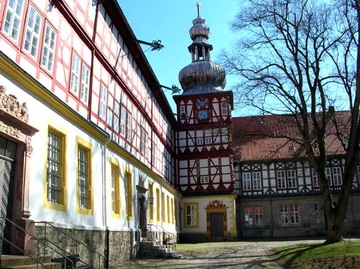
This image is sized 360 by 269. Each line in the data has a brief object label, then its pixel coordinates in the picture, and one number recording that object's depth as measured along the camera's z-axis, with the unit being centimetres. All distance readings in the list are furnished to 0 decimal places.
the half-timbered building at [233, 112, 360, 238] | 3847
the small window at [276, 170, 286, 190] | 3975
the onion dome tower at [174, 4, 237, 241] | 3650
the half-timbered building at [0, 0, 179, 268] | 1002
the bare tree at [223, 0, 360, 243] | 1872
